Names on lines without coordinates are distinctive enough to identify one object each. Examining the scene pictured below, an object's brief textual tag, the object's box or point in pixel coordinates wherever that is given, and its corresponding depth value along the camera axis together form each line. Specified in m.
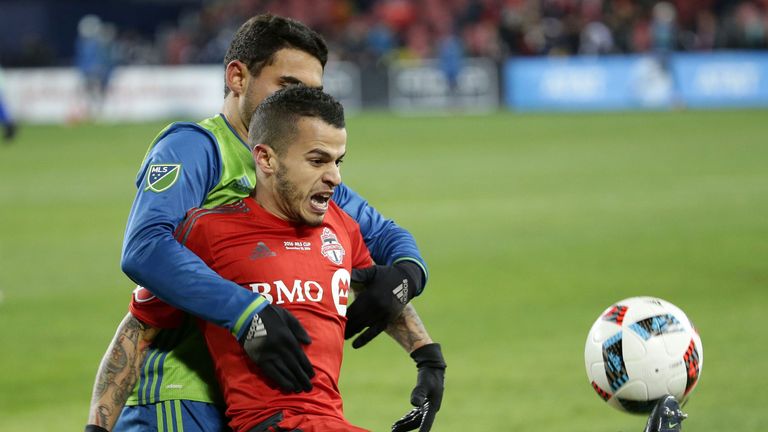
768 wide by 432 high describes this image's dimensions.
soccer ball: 8.87
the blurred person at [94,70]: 64.69
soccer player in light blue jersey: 7.98
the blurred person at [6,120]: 25.54
